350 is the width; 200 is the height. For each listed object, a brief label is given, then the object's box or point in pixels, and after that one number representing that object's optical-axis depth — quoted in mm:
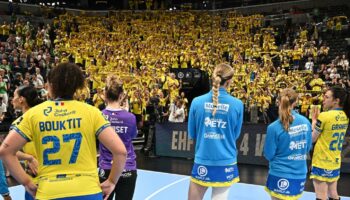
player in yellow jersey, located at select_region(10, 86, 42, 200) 3361
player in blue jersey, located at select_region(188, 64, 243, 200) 3643
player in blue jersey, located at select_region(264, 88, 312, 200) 3855
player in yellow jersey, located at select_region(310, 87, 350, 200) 4676
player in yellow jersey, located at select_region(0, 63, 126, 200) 2381
